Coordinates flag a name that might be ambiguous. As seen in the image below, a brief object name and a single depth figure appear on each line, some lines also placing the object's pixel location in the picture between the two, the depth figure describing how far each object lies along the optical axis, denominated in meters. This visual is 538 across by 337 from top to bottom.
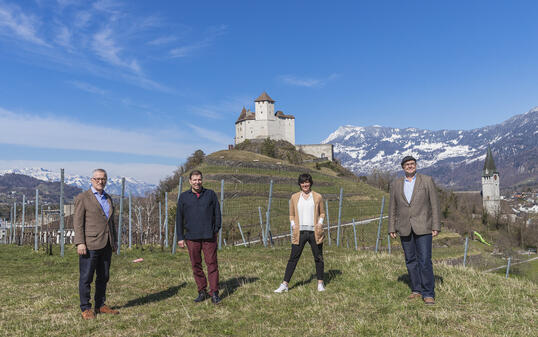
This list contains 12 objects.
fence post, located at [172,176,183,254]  13.18
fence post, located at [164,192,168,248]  16.23
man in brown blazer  6.32
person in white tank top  7.57
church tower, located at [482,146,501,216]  169.38
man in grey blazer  6.83
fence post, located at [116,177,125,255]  13.26
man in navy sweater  7.09
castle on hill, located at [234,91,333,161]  124.75
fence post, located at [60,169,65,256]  13.40
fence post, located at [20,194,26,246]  20.91
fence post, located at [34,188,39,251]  16.53
